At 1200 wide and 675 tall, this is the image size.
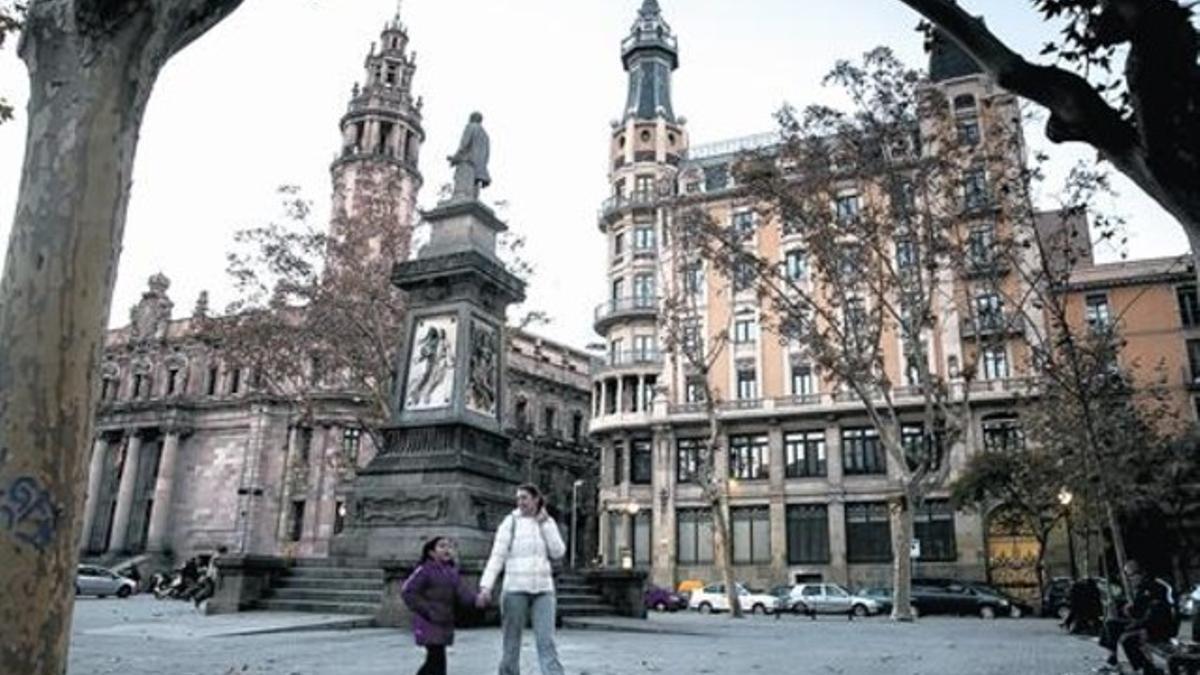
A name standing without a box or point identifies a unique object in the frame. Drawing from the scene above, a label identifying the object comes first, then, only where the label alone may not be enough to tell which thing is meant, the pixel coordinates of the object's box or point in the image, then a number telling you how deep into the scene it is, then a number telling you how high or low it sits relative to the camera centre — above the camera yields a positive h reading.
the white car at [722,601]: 36.00 -1.51
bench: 8.59 -0.78
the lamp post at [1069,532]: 28.09 +1.49
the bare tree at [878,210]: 22.19 +9.17
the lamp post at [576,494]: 53.50 +3.93
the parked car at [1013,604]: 32.66 -1.20
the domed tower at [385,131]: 55.41 +26.36
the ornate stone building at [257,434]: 50.50 +6.98
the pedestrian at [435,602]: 6.61 -0.34
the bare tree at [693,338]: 28.16 +7.24
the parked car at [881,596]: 33.78 -1.09
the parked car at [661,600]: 36.69 -1.54
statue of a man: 18.30 +7.79
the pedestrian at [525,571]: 6.61 -0.10
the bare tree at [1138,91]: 5.22 +2.84
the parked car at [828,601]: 33.59 -1.32
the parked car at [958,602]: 32.31 -1.16
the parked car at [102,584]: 37.28 -1.49
